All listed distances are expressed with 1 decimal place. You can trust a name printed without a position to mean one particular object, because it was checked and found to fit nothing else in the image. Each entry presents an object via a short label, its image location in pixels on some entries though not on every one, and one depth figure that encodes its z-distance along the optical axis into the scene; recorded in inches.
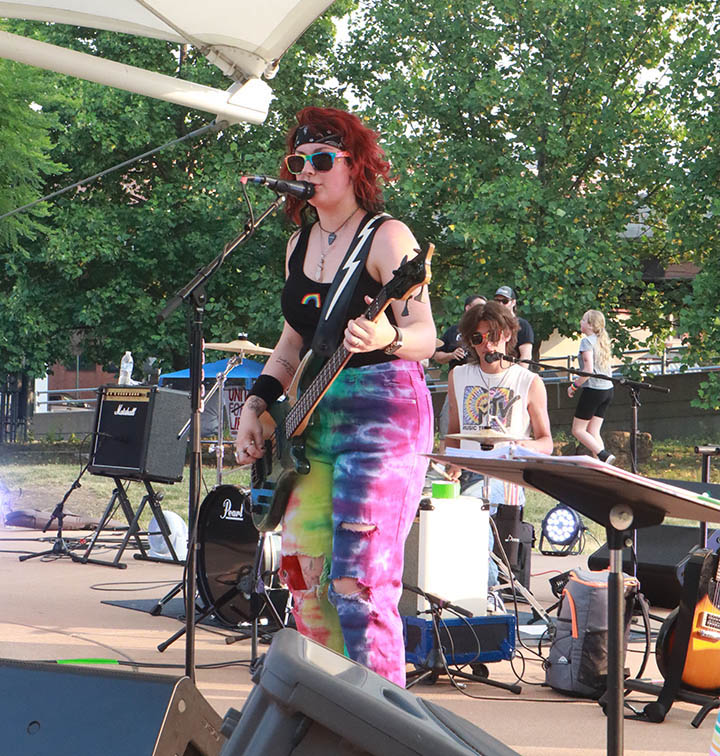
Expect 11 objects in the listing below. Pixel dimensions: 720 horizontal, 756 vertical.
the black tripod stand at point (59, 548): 328.2
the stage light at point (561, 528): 357.1
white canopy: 197.2
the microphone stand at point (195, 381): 156.7
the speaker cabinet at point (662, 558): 254.7
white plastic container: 194.7
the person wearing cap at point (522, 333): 309.7
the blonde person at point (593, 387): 450.0
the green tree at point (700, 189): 721.0
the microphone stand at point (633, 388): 204.4
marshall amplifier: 300.7
